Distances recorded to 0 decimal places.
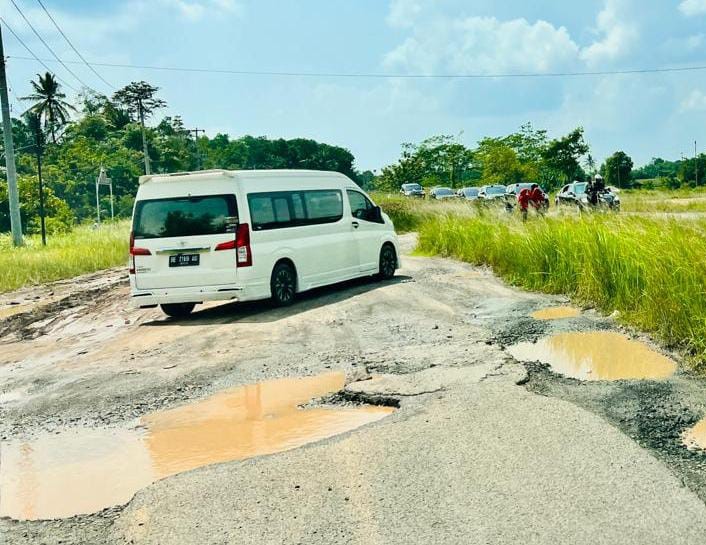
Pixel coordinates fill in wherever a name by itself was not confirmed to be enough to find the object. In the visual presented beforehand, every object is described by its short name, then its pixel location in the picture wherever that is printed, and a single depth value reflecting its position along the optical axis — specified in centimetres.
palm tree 7094
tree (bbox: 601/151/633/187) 8156
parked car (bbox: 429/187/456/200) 5413
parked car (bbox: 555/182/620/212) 3065
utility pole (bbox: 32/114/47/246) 3244
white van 1172
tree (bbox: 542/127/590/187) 6925
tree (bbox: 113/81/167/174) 7725
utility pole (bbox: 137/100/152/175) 6360
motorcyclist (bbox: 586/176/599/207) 2343
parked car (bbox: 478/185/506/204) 4779
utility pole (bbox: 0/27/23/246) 2939
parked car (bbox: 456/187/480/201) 5159
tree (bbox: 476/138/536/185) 7525
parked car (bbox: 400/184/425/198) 5751
